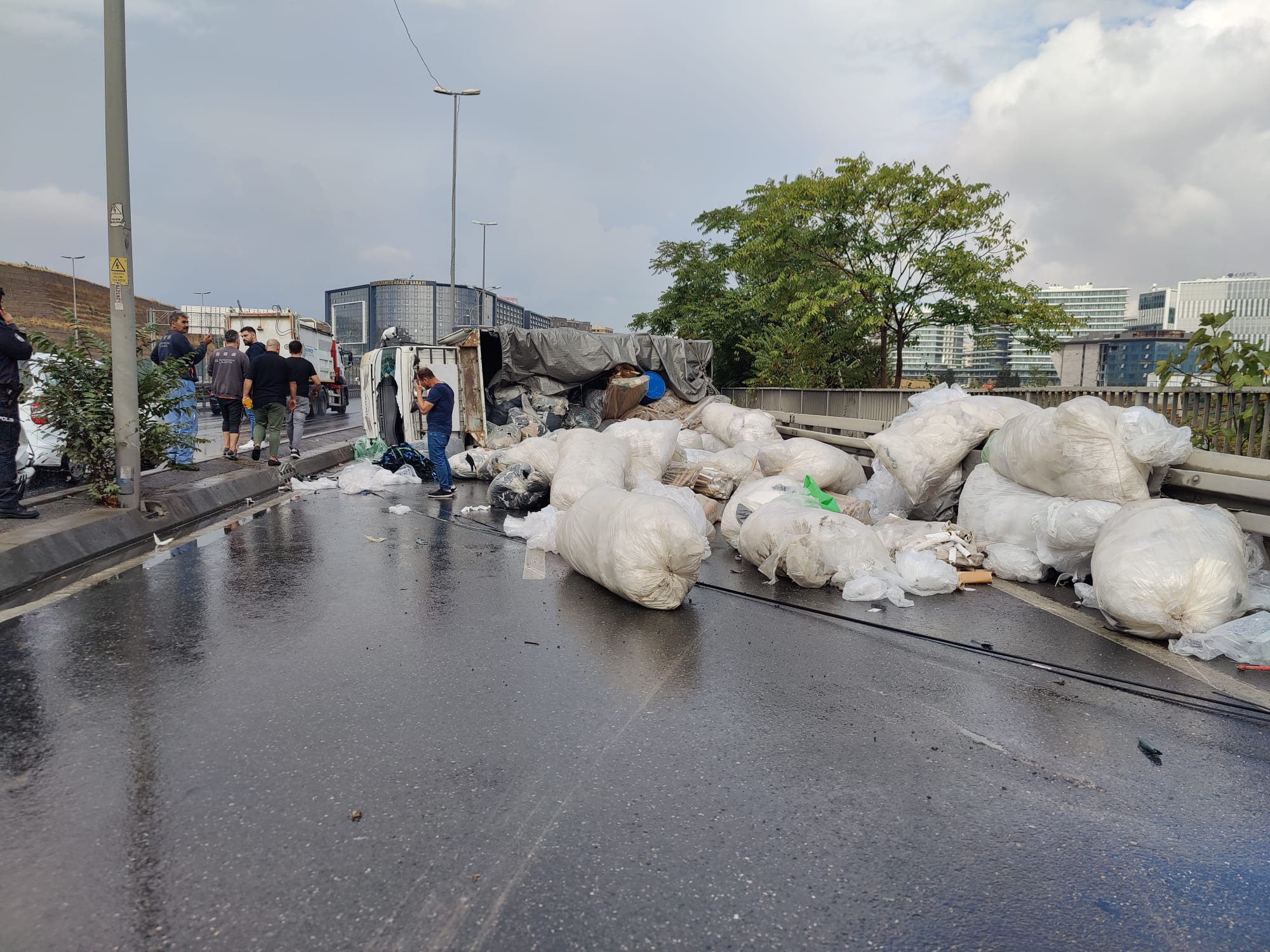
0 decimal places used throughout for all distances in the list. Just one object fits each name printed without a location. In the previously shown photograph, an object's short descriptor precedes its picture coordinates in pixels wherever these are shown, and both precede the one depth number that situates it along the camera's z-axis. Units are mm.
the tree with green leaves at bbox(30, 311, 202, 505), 6961
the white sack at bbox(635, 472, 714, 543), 6375
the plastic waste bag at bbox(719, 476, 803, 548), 6938
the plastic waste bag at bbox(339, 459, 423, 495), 10461
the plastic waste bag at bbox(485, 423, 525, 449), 13883
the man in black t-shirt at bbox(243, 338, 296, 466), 10711
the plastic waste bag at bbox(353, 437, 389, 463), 12445
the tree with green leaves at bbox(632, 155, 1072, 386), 20578
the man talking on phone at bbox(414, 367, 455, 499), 10227
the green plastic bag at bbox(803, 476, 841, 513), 6941
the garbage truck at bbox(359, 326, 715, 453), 14352
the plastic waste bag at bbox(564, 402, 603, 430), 14812
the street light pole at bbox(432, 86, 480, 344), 31672
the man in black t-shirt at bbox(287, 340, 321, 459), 11320
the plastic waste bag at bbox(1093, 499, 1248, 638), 4453
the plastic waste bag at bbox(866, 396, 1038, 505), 7480
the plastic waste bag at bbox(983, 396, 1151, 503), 5723
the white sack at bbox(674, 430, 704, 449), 12414
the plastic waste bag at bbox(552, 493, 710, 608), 5047
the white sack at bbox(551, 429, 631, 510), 7797
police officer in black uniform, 6207
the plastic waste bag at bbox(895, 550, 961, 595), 5727
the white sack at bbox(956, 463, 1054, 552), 6246
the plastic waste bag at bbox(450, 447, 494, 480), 11625
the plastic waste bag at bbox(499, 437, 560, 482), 9305
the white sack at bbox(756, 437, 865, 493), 8273
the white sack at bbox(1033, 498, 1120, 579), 5605
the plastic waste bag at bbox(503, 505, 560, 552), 7086
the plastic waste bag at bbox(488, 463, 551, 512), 8930
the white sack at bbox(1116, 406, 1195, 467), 5590
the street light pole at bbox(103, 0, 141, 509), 6742
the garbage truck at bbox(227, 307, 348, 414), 26406
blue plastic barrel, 16047
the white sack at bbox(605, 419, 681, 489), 9117
